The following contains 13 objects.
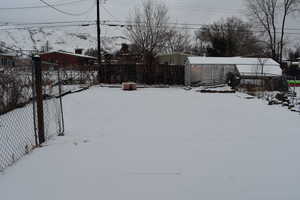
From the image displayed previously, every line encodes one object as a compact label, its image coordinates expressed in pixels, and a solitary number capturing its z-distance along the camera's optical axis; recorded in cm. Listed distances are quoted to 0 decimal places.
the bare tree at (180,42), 3497
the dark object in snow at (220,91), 1270
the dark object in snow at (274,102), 829
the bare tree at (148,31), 2228
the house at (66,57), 4078
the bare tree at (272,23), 2734
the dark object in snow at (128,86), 1394
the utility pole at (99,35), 1828
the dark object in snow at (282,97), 933
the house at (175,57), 2566
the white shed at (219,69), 1706
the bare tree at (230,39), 3015
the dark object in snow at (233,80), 1531
